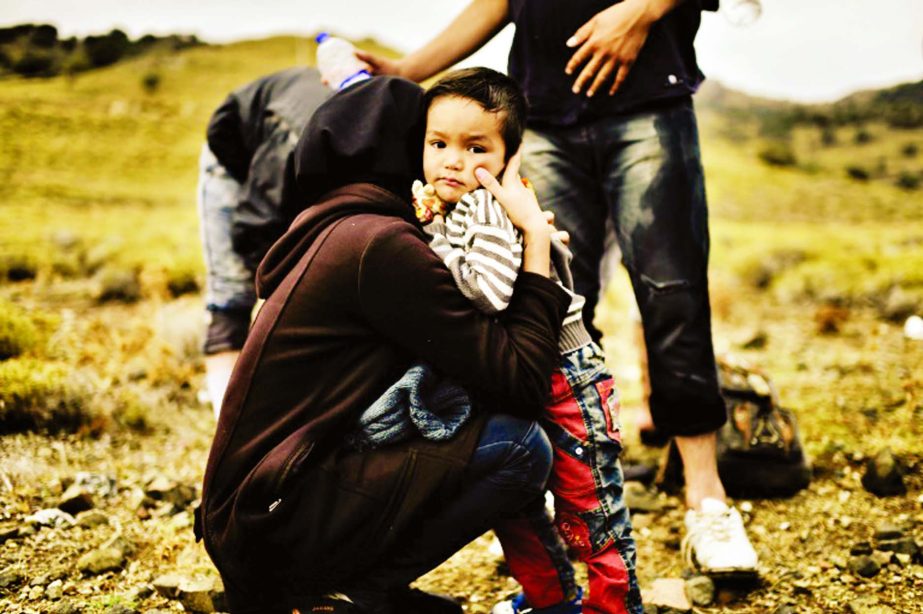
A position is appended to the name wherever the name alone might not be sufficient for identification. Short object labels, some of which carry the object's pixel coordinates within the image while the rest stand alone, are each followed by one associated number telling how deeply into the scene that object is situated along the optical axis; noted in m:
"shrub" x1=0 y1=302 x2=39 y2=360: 4.21
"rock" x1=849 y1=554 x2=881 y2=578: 2.42
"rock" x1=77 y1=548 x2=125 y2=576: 2.47
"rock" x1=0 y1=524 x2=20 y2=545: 2.62
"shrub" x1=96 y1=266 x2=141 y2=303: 7.57
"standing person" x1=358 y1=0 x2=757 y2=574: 2.48
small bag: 3.04
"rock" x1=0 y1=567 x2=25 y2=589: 2.35
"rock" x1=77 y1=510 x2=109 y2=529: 2.79
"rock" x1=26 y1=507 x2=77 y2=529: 2.73
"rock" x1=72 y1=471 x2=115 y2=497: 3.06
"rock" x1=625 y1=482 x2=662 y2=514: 3.02
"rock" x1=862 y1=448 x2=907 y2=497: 3.00
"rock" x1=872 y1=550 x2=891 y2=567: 2.47
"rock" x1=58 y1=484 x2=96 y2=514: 2.87
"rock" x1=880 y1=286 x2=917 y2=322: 6.27
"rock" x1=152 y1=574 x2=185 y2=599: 2.34
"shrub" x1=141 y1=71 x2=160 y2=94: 52.97
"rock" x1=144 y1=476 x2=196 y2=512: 3.02
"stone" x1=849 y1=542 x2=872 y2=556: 2.55
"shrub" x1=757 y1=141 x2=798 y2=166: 39.78
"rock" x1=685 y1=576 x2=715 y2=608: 2.35
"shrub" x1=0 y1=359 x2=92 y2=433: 3.49
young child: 1.98
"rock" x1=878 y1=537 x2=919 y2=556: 2.51
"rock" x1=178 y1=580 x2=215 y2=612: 2.27
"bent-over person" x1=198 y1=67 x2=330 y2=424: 2.80
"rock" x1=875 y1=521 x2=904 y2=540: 2.60
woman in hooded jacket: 1.70
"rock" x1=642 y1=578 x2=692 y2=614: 2.30
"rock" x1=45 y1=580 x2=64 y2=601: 2.30
